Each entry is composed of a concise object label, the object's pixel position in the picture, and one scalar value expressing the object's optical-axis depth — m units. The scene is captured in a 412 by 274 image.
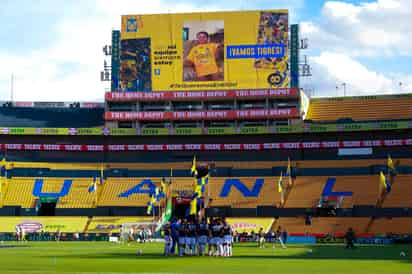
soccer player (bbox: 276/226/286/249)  65.78
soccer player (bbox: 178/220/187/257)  44.76
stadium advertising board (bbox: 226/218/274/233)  81.31
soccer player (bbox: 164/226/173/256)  45.69
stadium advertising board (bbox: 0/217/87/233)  82.88
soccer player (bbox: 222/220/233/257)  43.75
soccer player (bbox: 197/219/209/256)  44.81
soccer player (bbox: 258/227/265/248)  60.87
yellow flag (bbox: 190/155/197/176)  86.38
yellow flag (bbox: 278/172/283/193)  84.81
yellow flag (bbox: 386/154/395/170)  83.19
